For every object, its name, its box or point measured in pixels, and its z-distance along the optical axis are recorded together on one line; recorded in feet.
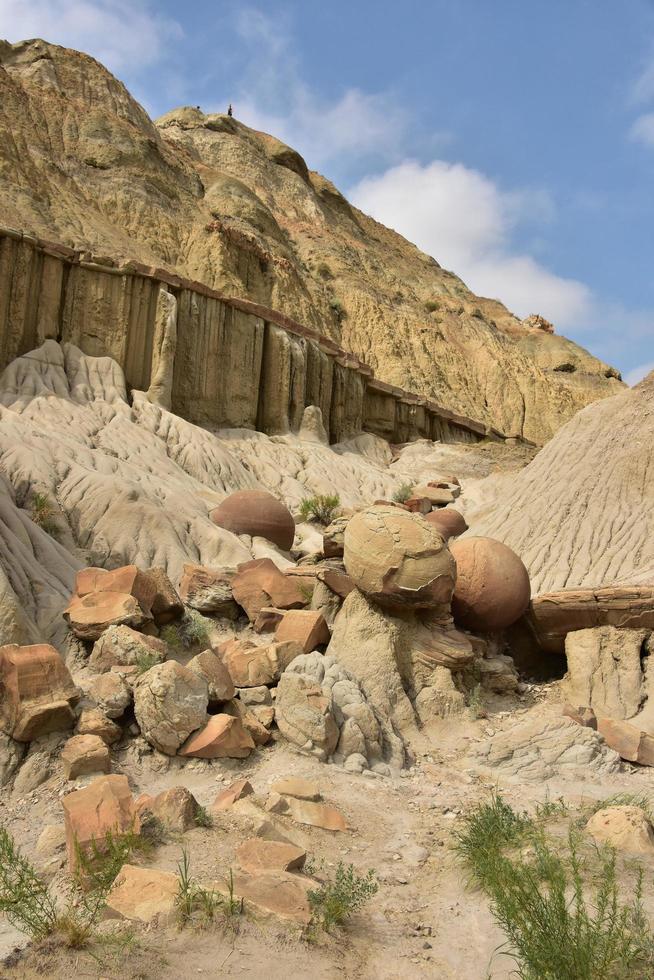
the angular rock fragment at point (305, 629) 28.60
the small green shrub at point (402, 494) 80.48
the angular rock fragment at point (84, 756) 20.18
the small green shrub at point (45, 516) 42.63
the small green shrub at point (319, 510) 66.23
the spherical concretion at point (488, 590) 30.78
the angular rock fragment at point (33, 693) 20.85
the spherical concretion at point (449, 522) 60.49
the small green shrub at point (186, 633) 30.50
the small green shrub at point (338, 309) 137.49
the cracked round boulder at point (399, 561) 26.84
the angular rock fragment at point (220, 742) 21.72
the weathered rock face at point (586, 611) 29.32
